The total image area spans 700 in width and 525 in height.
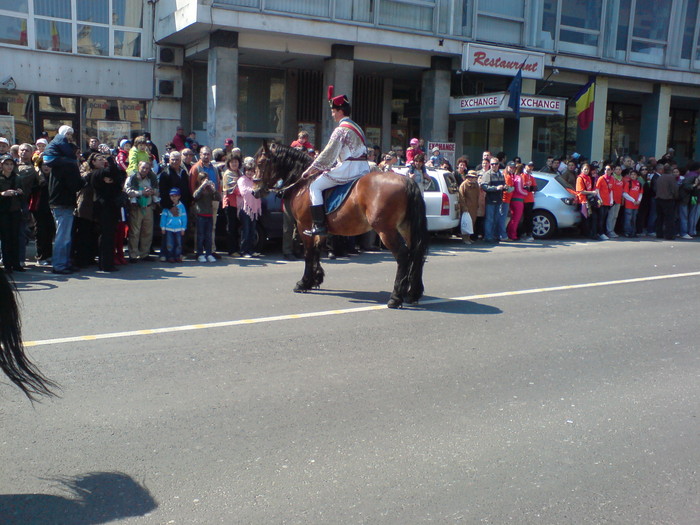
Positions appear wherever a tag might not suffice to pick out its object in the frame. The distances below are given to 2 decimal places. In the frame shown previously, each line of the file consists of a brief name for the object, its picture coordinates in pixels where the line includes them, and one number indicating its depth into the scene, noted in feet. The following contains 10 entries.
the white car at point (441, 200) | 50.80
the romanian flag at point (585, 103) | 85.29
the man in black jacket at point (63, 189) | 35.91
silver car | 58.03
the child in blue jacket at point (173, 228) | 41.22
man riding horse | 31.24
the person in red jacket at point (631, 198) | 61.00
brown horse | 29.60
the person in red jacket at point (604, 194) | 58.80
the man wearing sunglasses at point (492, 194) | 54.08
